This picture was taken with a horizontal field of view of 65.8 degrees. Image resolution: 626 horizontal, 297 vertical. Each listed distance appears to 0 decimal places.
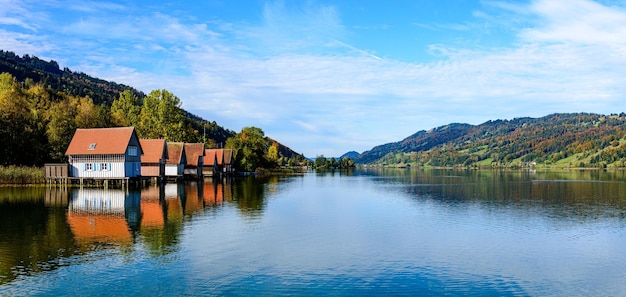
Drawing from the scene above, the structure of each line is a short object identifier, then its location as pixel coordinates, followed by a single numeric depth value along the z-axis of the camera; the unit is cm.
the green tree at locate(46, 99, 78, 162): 6644
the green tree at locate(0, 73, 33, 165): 6069
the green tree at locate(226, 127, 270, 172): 11375
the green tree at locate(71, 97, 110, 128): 7508
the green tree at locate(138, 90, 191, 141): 9538
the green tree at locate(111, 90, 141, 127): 9708
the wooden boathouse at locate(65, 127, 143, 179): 5928
